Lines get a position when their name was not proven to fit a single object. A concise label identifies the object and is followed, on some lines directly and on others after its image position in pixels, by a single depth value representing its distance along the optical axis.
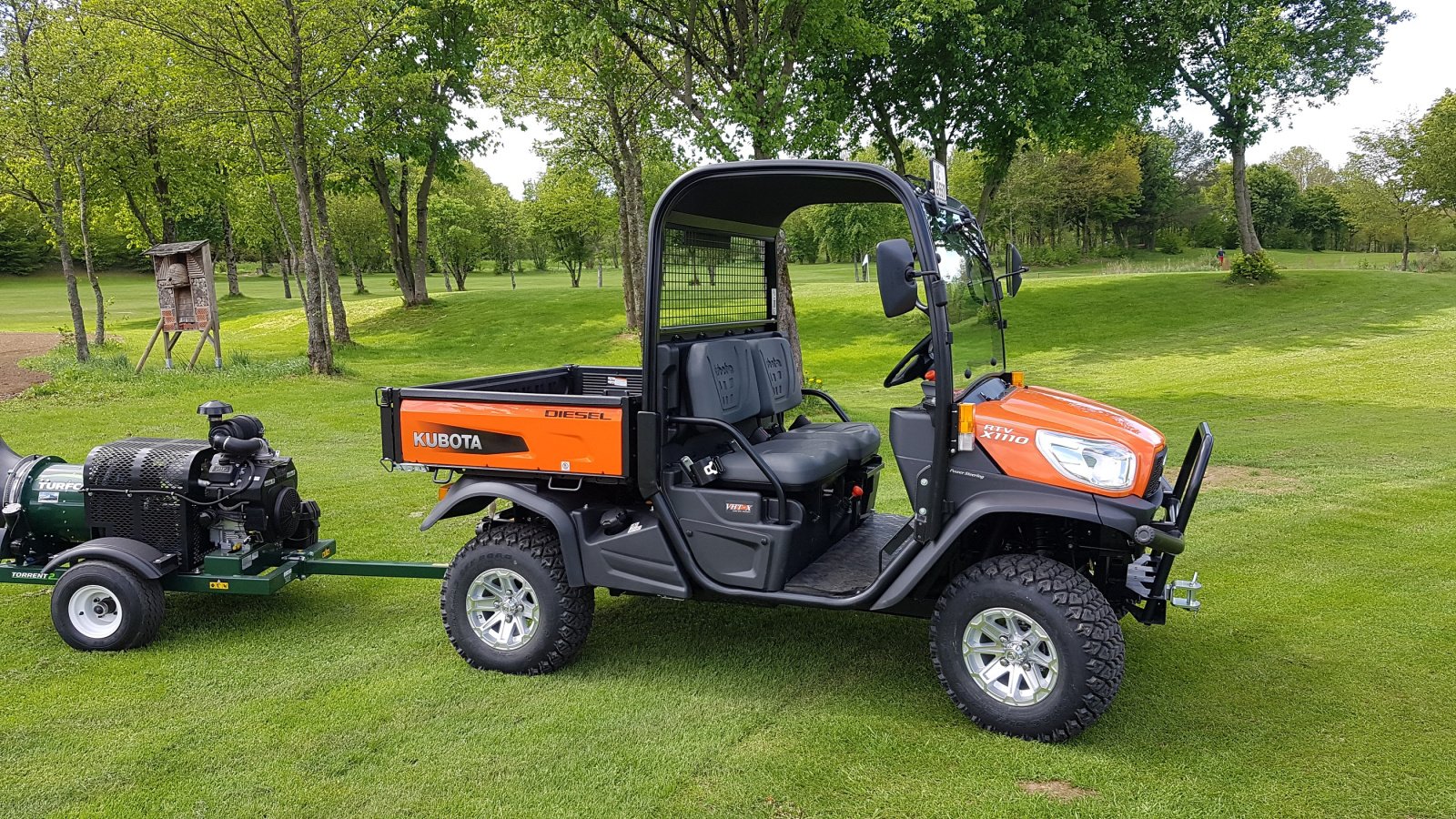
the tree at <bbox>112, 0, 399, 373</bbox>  16.75
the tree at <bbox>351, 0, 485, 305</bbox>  23.33
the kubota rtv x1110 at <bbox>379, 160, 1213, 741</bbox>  3.93
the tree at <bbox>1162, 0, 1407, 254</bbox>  23.41
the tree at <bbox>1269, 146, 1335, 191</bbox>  69.81
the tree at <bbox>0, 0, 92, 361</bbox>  17.89
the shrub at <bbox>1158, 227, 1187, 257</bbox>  56.50
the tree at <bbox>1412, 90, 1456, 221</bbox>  31.62
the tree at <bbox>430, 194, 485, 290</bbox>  51.53
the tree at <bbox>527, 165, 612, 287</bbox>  36.69
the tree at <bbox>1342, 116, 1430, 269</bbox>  33.97
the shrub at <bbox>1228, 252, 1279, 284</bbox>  28.67
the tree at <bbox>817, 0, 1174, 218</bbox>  21.62
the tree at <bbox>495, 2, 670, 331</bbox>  16.52
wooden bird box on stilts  17.77
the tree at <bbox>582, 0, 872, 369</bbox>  13.58
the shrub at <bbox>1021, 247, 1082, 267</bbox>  48.62
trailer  5.08
